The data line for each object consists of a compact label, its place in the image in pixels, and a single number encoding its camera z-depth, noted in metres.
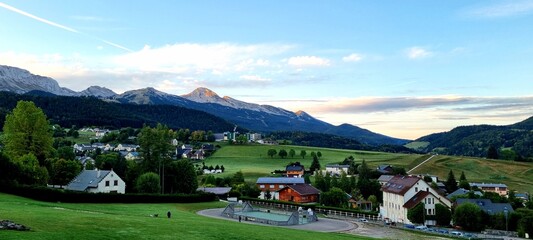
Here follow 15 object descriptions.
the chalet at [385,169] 169.50
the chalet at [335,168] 177.56
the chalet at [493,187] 140.00
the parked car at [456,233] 62.62
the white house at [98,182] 83.62
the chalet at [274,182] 131.12
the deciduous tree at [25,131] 77.00
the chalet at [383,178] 147.50
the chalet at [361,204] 105.75
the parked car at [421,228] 67.34
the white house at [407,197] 81.91
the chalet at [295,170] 164.75
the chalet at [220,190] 107.13
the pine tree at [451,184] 134.75
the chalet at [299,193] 115.19
